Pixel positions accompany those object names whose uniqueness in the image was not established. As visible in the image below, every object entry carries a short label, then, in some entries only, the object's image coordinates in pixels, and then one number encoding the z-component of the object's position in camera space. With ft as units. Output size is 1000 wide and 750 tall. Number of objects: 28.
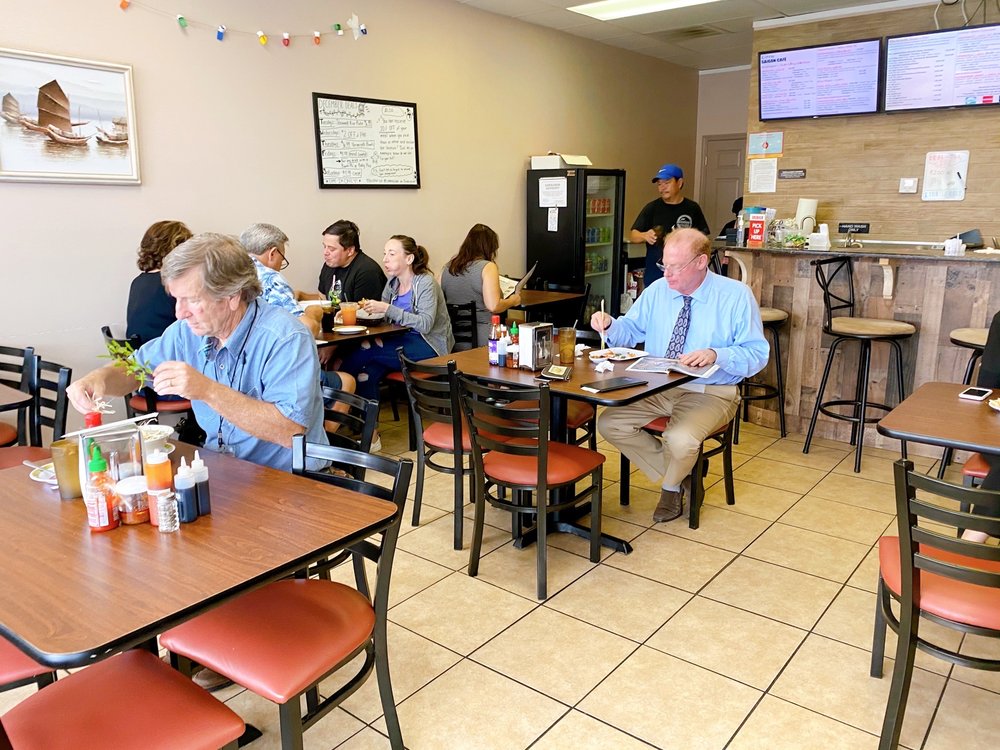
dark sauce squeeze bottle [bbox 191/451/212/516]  5.24
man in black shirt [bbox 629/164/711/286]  19.83
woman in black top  11.84
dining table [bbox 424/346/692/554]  8.70
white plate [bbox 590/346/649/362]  10.51
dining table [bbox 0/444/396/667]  3.93
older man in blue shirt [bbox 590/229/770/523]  10.46
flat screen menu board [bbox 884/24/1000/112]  15.55
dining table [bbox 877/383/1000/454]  6.81
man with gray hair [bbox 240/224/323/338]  11.82
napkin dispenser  9.98
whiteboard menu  15.53
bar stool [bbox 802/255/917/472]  13.02
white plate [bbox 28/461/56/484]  5.98
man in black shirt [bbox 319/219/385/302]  14.84
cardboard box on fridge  20.17
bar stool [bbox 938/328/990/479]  11.35
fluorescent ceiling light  18.31
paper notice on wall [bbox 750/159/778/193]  19.34
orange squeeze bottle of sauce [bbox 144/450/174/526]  5.07
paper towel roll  17.47
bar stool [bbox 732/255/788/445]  14.56
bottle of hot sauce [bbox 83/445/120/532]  5.01
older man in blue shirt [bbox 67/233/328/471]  6.36
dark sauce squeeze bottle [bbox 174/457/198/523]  5.16
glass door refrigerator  20.10
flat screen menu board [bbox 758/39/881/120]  16.92
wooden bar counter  13.11
